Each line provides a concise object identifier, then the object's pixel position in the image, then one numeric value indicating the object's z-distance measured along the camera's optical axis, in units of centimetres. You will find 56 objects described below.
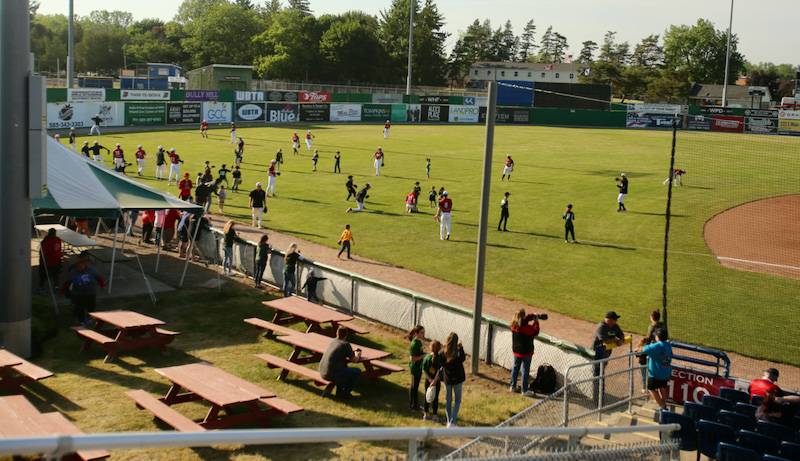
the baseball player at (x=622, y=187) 3400
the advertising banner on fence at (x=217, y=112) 6762
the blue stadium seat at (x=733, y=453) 919
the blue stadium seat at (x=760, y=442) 946
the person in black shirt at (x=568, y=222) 2784
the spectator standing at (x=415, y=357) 1269
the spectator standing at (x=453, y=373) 1193
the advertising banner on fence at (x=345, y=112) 7794
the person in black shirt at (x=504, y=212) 2975
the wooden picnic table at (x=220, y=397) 1104
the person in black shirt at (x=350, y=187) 3369
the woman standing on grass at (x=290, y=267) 1930
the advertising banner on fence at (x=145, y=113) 6238
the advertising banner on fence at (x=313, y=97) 7756
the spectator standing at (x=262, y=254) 2025
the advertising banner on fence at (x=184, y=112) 6525
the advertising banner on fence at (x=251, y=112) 7044
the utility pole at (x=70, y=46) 5247
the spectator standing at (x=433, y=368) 1230
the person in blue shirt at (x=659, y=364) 1265
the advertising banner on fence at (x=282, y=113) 7262
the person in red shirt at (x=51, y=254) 1803
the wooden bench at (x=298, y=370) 1300
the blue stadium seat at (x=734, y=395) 1216
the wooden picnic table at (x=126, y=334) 1437
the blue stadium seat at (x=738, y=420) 1057
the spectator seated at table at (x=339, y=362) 1274
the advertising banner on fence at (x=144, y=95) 6248
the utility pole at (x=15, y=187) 1431
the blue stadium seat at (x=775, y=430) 1008
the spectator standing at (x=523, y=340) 1391
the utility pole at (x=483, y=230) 1498
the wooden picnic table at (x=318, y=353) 1375
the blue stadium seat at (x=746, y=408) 1124
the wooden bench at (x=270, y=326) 1541
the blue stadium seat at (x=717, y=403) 1156
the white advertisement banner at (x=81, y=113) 5731
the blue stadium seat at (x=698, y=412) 1111
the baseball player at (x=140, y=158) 3881
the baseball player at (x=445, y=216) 2744
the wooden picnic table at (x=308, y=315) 1596
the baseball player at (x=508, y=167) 4129
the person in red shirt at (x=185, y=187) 2791
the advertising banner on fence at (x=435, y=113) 8412
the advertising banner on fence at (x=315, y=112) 7556
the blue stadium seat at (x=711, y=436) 995
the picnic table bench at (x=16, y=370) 1177
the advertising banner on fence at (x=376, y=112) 8056
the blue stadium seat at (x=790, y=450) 912
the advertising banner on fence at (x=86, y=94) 5765
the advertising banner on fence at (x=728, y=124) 7350
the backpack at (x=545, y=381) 1429
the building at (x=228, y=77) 8525
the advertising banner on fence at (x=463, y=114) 8488
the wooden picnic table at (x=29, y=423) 902
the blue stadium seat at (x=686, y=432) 1038
